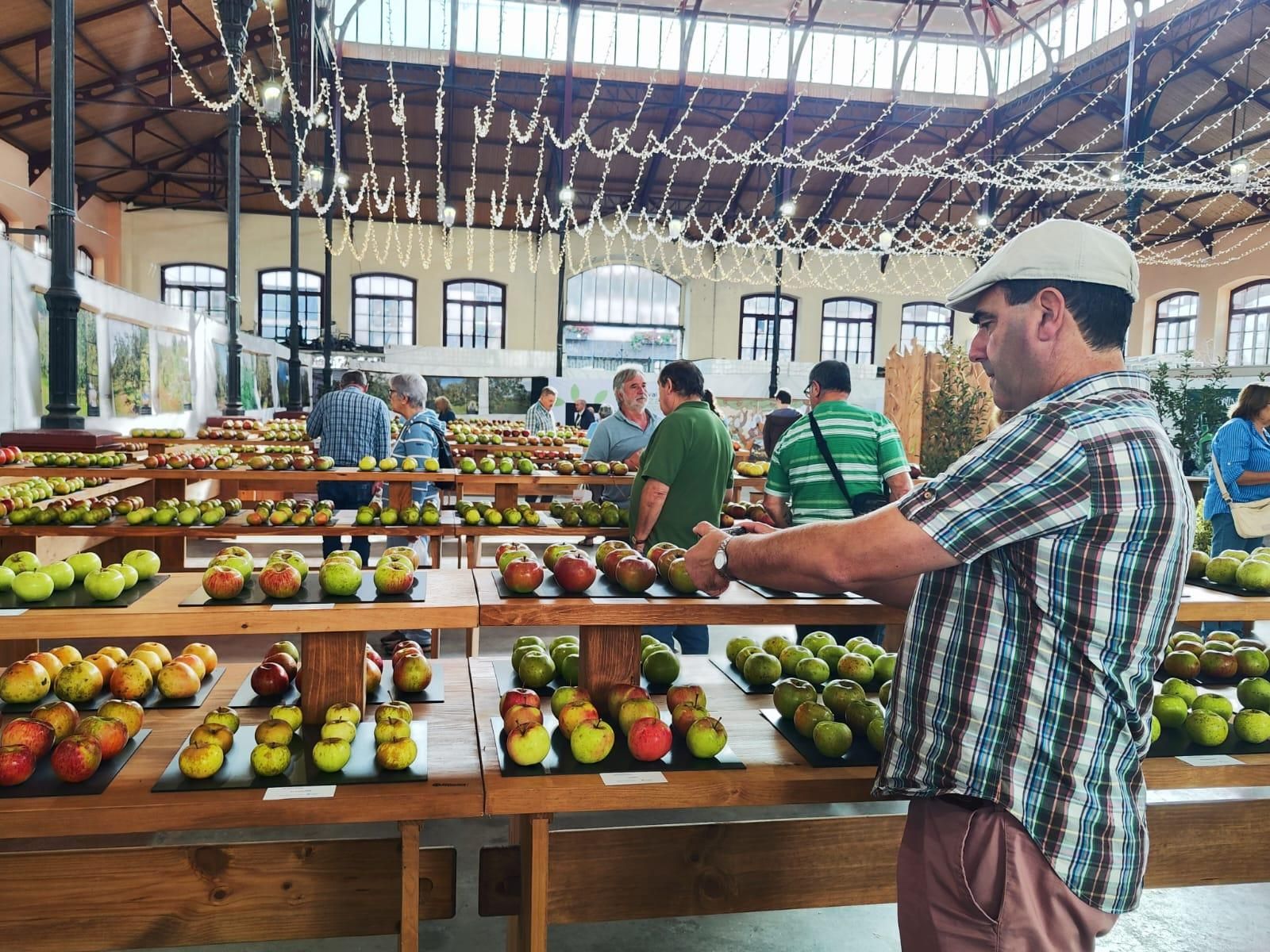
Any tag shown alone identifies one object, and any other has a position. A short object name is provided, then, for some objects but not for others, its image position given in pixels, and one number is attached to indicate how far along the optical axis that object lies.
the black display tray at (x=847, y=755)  2.21
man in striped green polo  4.04
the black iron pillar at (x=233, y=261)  12.16
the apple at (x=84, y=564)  2.36
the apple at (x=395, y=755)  2.05
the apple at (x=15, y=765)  1.91
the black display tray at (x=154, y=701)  2.46
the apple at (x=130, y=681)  2.49
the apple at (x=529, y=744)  2.06
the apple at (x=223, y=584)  2.20
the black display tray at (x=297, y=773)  1.98
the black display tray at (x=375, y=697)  2.53
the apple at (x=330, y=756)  2.03
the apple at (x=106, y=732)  2.05
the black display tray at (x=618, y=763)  2.06
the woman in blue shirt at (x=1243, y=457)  5.44
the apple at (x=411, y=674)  2.62
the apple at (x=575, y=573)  2.30
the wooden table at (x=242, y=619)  2.06
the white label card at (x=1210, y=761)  2.27
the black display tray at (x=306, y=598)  2.19
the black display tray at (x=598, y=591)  2.29
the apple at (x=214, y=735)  2.03
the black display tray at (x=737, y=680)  2.81
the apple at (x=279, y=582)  2.21
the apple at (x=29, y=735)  1.97
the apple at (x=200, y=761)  1.98
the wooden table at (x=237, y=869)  1.90
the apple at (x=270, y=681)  2.55
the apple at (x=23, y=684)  2.34
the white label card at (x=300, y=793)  1.92
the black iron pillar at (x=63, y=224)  6.42
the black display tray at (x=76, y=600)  2.15
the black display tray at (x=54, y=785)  1.90
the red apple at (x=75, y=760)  1.93
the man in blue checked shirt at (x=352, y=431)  6.75
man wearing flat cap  1.37
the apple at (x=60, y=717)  2.12
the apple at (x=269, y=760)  2.02
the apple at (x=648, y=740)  2.11
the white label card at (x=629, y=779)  2.02
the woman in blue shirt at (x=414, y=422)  6.41
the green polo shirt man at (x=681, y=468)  4.02
